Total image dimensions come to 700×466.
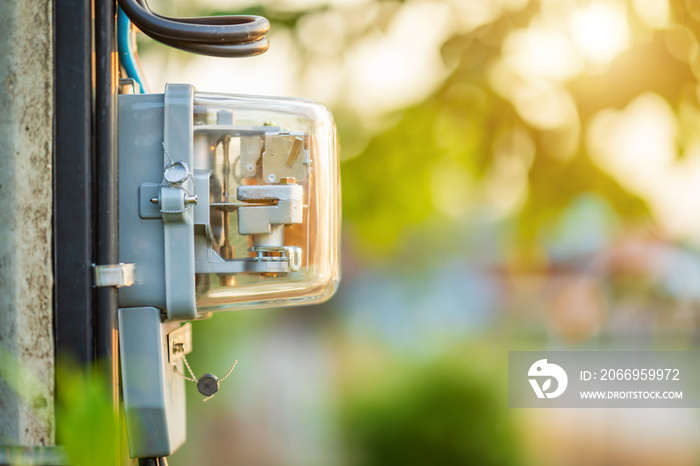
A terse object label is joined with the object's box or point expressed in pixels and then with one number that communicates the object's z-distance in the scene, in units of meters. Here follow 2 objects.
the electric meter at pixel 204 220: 0.88
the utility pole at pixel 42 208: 0.87
